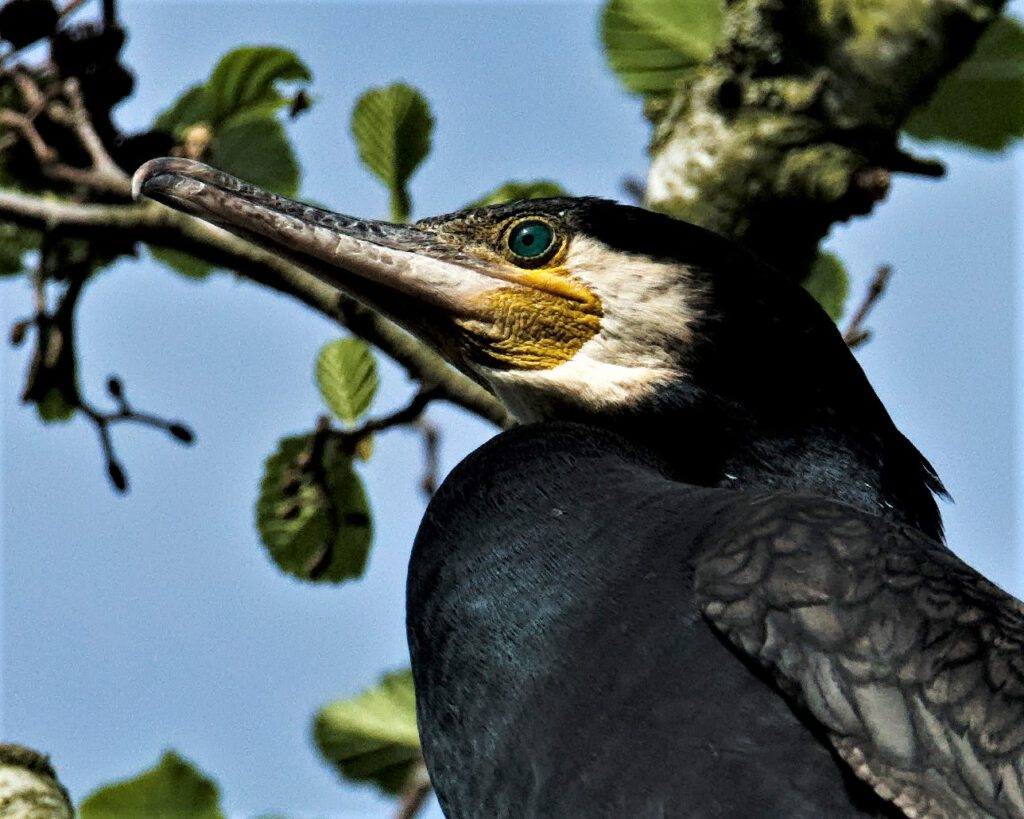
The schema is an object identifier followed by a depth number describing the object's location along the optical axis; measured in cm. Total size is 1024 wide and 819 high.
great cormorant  784
